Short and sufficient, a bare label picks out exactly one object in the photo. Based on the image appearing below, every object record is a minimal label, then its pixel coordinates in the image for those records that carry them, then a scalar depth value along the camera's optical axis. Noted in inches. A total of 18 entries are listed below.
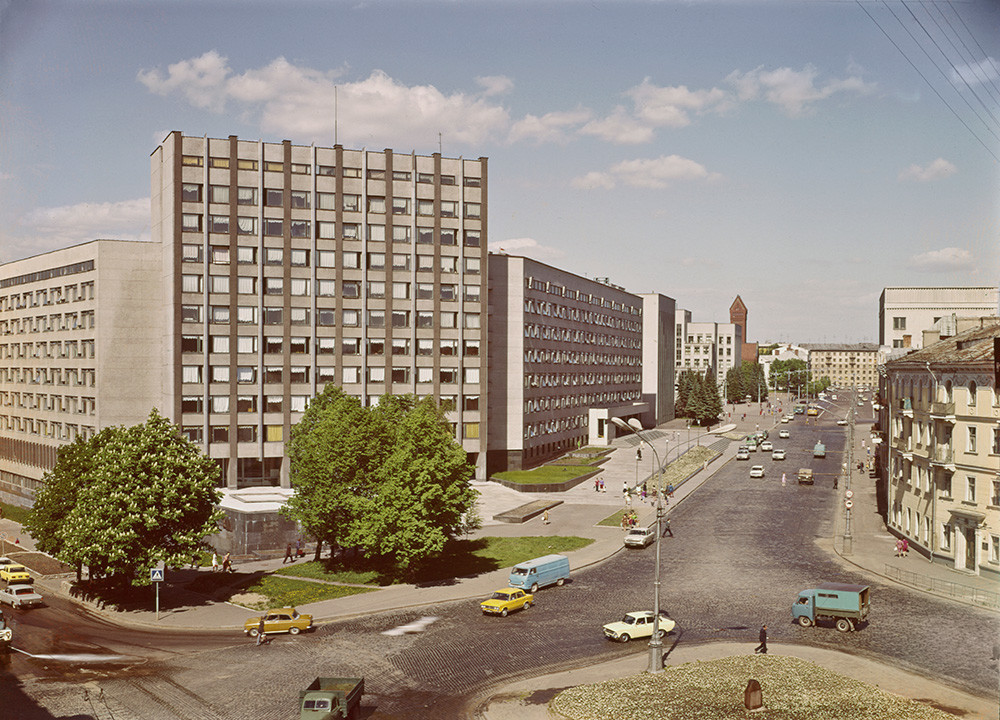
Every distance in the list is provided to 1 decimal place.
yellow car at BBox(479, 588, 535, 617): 1814.7
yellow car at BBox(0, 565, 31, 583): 2214.6
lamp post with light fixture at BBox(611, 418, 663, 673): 1413.6
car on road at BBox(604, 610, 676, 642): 1630.2
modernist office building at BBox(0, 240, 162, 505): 3587.6
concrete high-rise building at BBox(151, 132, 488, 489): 3481.8
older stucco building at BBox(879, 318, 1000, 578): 2097.7
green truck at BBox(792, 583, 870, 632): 1670.8
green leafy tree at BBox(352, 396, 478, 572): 2026.3
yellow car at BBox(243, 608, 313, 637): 1696.6
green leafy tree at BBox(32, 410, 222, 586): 1863.9
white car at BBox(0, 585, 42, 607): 2018.9
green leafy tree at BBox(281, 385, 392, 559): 2162.9
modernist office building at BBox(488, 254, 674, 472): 4261.8
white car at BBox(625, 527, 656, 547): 2529.5
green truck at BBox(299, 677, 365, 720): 1184.2
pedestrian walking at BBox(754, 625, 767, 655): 1520.7
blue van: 1998.0
